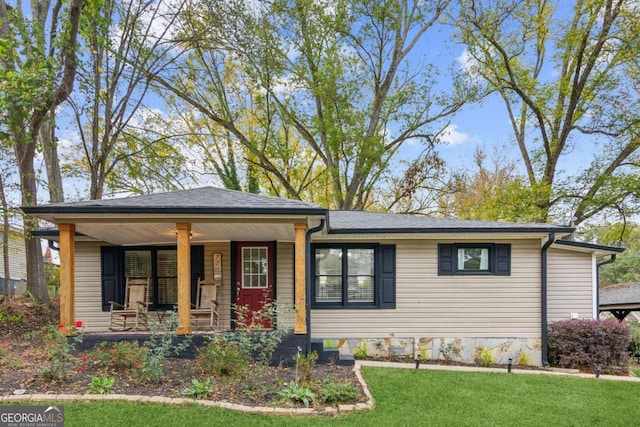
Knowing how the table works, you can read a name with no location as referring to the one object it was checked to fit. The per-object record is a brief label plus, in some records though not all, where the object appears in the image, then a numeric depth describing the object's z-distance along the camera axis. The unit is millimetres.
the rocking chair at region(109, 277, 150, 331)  7406
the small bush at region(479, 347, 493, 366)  7641
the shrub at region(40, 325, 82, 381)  4465
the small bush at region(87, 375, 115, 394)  4250
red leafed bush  7363
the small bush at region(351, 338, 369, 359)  7586
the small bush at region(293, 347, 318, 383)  4887
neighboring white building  17453
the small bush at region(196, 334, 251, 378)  4887
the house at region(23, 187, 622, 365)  7684
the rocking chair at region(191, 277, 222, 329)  7002
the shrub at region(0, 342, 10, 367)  5149
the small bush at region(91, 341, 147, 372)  4797
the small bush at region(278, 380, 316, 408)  4320
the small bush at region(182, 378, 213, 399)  4283
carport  12693
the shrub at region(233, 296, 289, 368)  5230
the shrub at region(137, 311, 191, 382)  4613
